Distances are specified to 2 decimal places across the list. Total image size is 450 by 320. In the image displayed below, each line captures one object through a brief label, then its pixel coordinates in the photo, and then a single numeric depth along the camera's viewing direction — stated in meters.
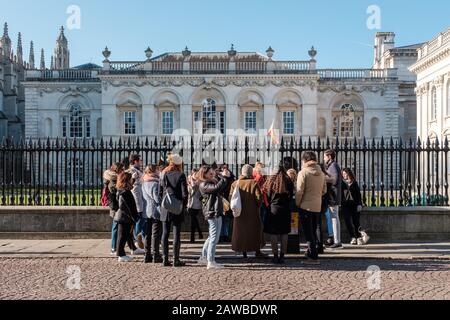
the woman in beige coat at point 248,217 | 10.49
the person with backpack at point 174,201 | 10.11
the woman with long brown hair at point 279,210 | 10.33
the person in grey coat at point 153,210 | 10.52
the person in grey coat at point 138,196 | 11.32
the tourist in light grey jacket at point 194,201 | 12.70
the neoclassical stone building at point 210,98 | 47.91
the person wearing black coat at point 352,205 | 12.45
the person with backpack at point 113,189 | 11.41
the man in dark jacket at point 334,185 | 11.84
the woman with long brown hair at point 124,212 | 10.72
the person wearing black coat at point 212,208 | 10.08
